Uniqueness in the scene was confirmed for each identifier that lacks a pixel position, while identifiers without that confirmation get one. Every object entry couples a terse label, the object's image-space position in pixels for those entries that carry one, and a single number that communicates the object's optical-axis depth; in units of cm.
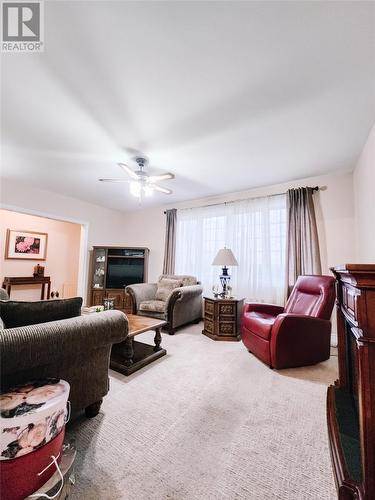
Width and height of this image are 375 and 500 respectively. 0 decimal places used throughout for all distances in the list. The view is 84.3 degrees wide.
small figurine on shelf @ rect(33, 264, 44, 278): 482
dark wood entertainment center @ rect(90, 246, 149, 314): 457
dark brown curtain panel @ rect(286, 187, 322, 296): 303
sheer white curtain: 340
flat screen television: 466
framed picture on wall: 448
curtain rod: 311
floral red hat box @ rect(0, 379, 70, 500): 80
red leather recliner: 213
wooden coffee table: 209
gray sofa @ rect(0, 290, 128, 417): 99
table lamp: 324
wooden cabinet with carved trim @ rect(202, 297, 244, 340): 310
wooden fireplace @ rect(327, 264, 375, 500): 79
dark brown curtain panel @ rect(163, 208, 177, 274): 444
